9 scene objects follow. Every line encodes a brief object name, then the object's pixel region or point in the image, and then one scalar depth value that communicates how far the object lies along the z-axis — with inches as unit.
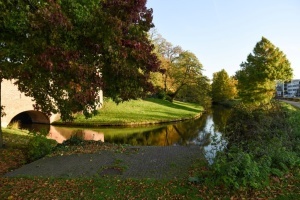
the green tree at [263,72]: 1219.9
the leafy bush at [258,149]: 279.6
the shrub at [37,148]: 446.6
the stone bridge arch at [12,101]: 860.6
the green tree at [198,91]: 1999.3
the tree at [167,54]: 2106.5
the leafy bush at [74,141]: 525.2
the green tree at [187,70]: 2018.9
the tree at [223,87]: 2715.1
